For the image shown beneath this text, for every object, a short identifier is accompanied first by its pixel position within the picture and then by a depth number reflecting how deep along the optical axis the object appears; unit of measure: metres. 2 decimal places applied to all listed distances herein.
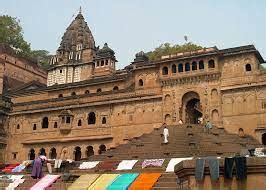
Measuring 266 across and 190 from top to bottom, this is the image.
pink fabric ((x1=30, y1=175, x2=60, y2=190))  20.28
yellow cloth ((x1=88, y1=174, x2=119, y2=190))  18.42
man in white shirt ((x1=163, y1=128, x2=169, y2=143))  25.13
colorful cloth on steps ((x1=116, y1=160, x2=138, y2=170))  22.34
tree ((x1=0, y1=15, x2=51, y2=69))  63.38
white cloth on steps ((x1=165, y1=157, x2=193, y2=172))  19.94
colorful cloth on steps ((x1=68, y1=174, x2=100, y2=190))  19.03
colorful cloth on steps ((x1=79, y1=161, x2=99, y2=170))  24.61
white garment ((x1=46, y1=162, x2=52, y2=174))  24.64
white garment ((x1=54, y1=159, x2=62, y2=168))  26.69
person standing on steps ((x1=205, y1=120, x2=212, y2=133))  27.58
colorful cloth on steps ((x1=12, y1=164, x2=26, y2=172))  28.27
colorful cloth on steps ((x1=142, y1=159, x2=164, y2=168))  21.57
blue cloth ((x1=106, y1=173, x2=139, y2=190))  17.72
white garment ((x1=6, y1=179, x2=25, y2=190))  22.72
